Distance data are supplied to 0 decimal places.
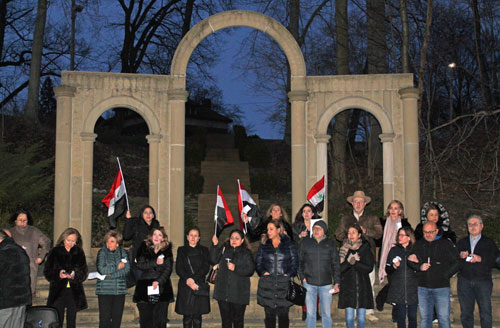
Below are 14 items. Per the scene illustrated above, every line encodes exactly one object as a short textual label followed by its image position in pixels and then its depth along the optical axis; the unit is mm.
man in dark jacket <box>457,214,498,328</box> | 7668
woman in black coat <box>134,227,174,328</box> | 7707
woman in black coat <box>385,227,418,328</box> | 7754
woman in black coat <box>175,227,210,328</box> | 7738
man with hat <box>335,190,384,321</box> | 8602
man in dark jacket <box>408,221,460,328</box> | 7590
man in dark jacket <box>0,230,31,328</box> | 6594
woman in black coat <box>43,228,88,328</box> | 7730
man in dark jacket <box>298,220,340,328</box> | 7742
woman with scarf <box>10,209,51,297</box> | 8477
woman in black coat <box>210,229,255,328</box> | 7727
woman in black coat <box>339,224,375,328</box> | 7762
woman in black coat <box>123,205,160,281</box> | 8789
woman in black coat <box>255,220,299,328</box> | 7664
